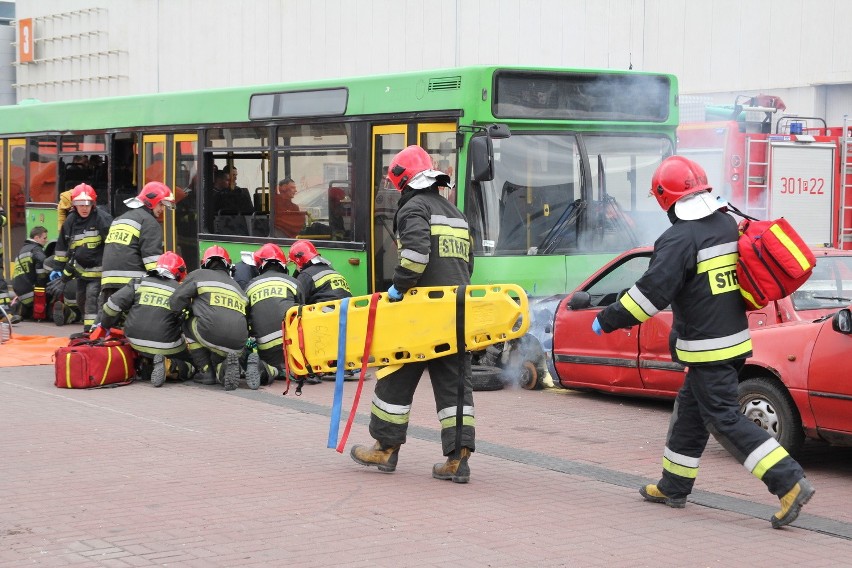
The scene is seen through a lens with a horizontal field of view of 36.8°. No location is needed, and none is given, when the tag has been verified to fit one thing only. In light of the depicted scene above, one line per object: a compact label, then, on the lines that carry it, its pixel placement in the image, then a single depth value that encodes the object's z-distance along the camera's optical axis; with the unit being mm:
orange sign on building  45403
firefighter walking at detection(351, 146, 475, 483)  7871
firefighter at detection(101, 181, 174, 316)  13273
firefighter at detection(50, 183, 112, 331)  14992
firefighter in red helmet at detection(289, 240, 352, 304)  12656
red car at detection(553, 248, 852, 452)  8156
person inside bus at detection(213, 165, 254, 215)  15334
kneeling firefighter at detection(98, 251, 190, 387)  12023
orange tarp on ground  13883
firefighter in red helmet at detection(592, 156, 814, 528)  6934
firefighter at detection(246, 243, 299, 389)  12102
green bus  12312
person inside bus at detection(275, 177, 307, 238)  14539
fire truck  17000
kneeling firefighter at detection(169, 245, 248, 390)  11781
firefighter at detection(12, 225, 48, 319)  17672
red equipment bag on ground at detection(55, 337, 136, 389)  11828
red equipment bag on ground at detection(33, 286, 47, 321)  18000
